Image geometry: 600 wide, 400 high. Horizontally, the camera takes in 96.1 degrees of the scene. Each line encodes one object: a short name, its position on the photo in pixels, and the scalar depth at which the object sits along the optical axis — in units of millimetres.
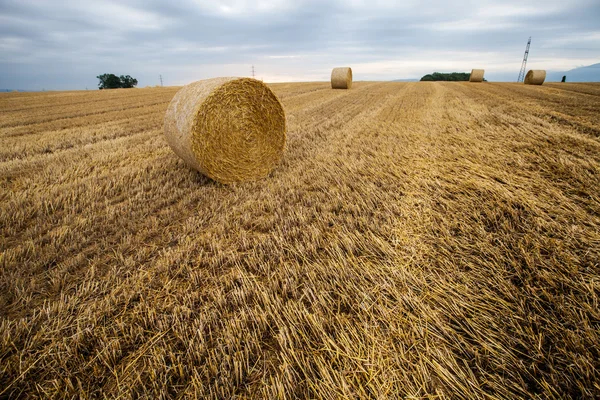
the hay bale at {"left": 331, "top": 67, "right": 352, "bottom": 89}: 21719
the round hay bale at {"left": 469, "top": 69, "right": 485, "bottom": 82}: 31094
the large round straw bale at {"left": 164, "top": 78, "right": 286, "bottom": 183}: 4266
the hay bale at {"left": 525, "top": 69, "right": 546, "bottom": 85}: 25500
